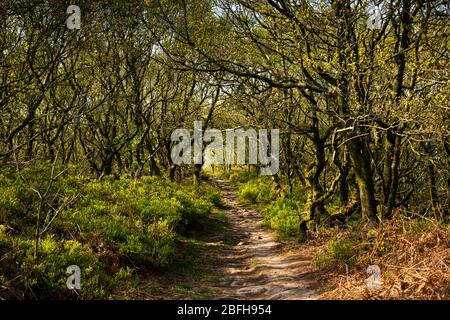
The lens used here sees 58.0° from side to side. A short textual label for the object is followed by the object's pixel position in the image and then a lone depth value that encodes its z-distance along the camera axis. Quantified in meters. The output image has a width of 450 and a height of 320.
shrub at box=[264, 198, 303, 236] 13.84
